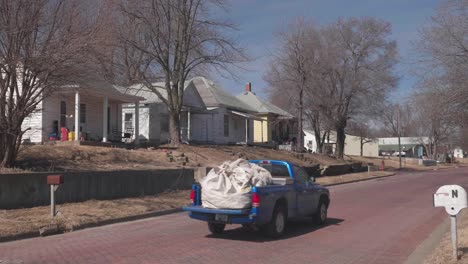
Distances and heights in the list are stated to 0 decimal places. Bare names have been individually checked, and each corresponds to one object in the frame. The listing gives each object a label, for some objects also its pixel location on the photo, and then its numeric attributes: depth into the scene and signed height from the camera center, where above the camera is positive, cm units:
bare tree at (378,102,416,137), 11511 +684
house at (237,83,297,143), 5481 +389
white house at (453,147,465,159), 14388 +138
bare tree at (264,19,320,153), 4838 +816
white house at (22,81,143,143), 2794 +250
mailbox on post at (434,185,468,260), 857 -70
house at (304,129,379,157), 9421 +256
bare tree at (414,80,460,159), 1856 +185
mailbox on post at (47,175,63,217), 1353 -56
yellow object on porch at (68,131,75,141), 2762 +120
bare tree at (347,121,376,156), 5554 +364
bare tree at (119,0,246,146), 3144 +722
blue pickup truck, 1098 -104
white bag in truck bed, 1103 -54
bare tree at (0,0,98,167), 1688 +323
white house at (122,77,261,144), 3866 +339
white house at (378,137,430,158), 12469 +278
